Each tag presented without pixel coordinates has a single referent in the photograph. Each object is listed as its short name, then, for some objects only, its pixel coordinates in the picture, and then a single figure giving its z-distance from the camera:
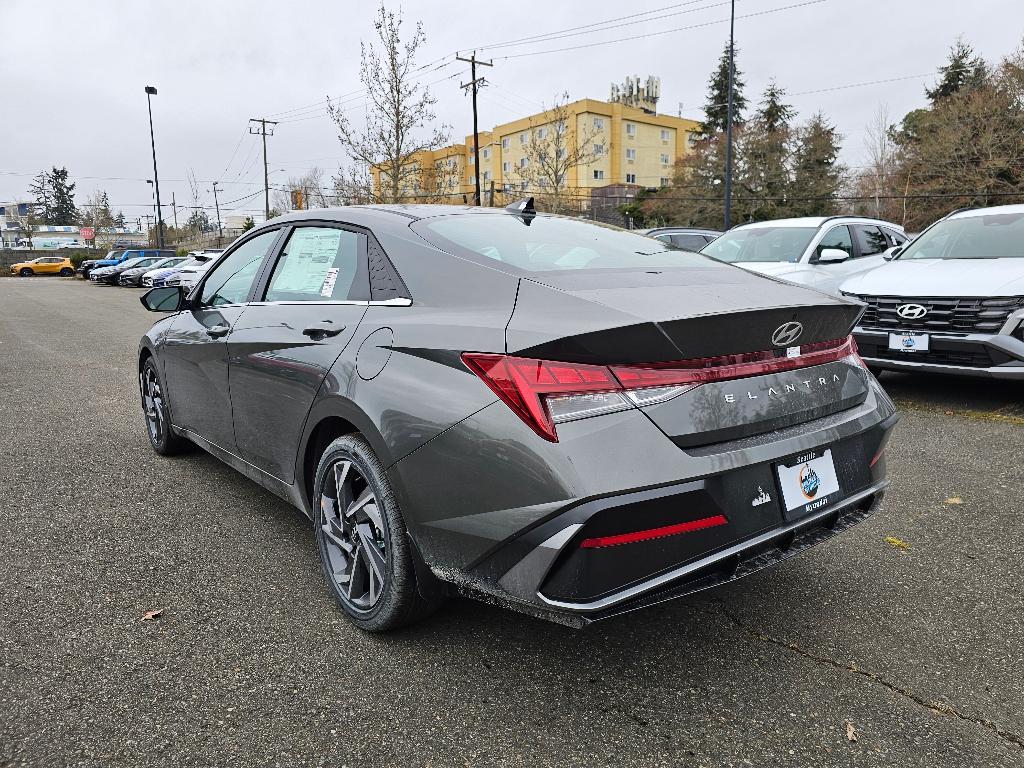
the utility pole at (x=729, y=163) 25.28
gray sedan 1.93
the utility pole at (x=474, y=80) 34.00
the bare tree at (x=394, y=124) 27.09
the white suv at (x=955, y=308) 5.41
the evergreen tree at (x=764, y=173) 41.84
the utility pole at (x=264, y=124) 53.73
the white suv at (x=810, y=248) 8.81
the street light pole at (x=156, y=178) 46.05
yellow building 68.50
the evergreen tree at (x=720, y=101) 52.03
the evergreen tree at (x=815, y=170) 41.41
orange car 51.66
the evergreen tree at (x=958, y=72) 43.84
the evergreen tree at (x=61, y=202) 114.44
